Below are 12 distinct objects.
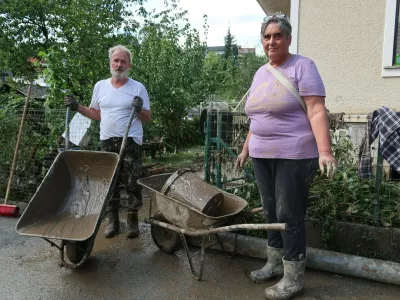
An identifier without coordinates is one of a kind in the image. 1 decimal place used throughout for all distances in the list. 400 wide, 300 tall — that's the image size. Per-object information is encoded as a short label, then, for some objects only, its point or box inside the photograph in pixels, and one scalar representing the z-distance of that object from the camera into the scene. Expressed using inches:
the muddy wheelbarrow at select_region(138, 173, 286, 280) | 116.3
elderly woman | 98.7
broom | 187.3
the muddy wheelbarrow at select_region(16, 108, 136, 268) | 123.9
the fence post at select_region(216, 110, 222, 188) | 162.5
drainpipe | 118.1
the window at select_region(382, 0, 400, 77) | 220.1
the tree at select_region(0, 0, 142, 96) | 243.0
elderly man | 149.2
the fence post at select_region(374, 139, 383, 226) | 129.4
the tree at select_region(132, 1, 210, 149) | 350.0
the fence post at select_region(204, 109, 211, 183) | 163.2
